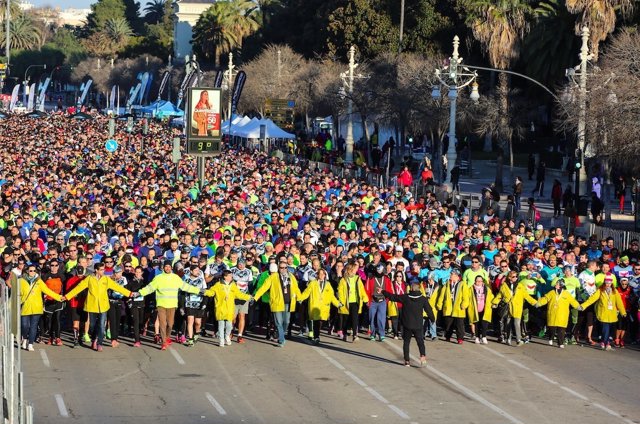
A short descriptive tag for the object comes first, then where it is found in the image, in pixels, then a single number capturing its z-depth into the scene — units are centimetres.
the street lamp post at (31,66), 16323
